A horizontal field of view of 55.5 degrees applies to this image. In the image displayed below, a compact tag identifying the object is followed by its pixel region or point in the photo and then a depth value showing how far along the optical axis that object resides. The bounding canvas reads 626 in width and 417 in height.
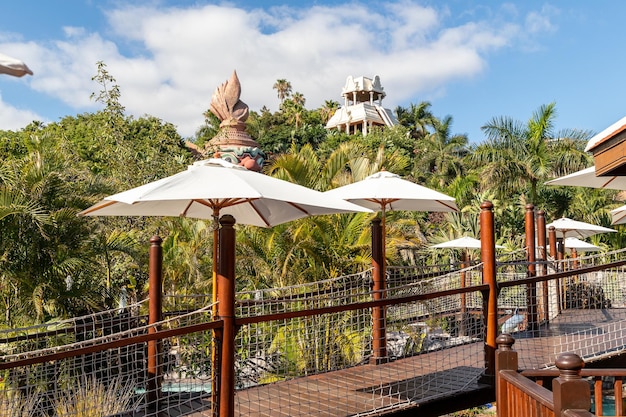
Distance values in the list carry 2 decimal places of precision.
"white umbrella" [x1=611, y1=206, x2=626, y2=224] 9.84
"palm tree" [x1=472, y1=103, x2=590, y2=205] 19.39
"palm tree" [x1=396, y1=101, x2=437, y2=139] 46.84
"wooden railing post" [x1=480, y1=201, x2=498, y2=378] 5.09
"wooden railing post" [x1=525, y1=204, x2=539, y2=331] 7.80
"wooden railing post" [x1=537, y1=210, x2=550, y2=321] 7.93
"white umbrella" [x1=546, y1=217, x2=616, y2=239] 13.05
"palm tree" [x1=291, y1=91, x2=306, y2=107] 51.72
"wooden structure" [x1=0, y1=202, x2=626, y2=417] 3.75
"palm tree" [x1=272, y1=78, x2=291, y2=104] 52.75
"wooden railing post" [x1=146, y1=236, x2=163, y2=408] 4.88
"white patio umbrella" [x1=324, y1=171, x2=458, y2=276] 6.59
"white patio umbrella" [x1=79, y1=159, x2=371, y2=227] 4.10
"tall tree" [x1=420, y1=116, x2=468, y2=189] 29.28
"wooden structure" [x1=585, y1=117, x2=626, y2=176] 3.38
